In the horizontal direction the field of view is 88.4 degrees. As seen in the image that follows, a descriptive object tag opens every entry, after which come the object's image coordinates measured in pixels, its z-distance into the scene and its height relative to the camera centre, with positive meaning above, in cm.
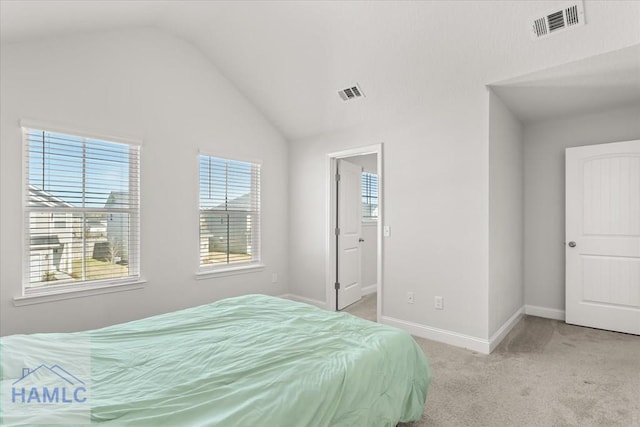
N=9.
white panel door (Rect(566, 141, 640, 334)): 336 -22
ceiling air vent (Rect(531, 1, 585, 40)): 221 +137
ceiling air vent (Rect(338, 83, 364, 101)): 352 +135
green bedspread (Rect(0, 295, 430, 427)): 114 -65
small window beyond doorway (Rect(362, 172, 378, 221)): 529 +34
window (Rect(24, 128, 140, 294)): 273 +5
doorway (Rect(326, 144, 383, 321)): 427 -22
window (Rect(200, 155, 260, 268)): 387 +6
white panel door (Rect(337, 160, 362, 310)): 441 -23
